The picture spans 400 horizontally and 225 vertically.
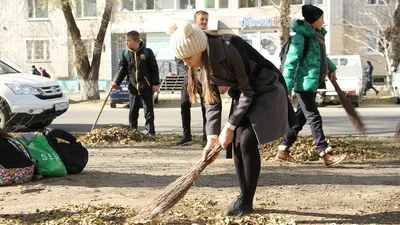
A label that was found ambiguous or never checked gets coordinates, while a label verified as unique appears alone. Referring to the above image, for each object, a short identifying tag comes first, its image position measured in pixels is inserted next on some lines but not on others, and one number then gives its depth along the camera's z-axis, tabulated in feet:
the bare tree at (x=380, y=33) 95.71
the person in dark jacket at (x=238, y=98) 14.46
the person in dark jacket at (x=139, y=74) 33.40
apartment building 124.88
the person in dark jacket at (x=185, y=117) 29.47
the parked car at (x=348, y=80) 67.62
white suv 40.04
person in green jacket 23.65
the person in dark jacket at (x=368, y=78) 92.54
